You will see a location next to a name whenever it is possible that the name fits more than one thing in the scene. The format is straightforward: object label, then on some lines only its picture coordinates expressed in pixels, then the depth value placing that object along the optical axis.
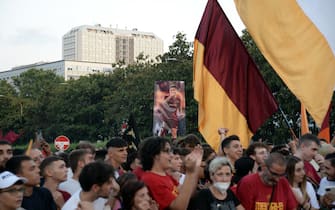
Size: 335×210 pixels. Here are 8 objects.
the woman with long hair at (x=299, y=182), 7.89
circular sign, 29.17
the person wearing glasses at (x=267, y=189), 7.07
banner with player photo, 27.95
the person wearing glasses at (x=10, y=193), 5.67
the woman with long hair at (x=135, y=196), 6.11
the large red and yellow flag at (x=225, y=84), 10.87
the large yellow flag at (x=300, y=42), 10.33
